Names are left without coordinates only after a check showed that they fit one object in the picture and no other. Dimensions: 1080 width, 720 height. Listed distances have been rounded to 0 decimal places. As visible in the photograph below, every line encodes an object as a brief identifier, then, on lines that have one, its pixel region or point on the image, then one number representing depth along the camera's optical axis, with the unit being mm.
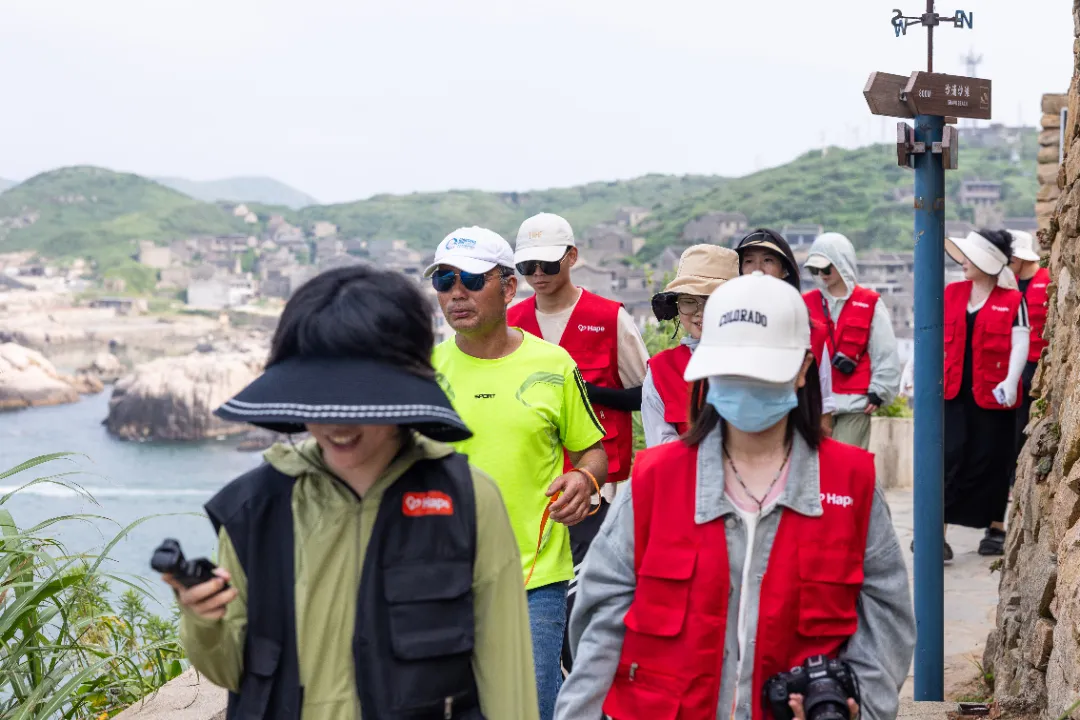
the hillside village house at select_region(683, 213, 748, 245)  72000
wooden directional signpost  4863
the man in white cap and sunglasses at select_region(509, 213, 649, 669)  5469
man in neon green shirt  4074
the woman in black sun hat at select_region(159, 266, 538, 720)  2248
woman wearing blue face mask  2641
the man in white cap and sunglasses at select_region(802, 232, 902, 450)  7340
